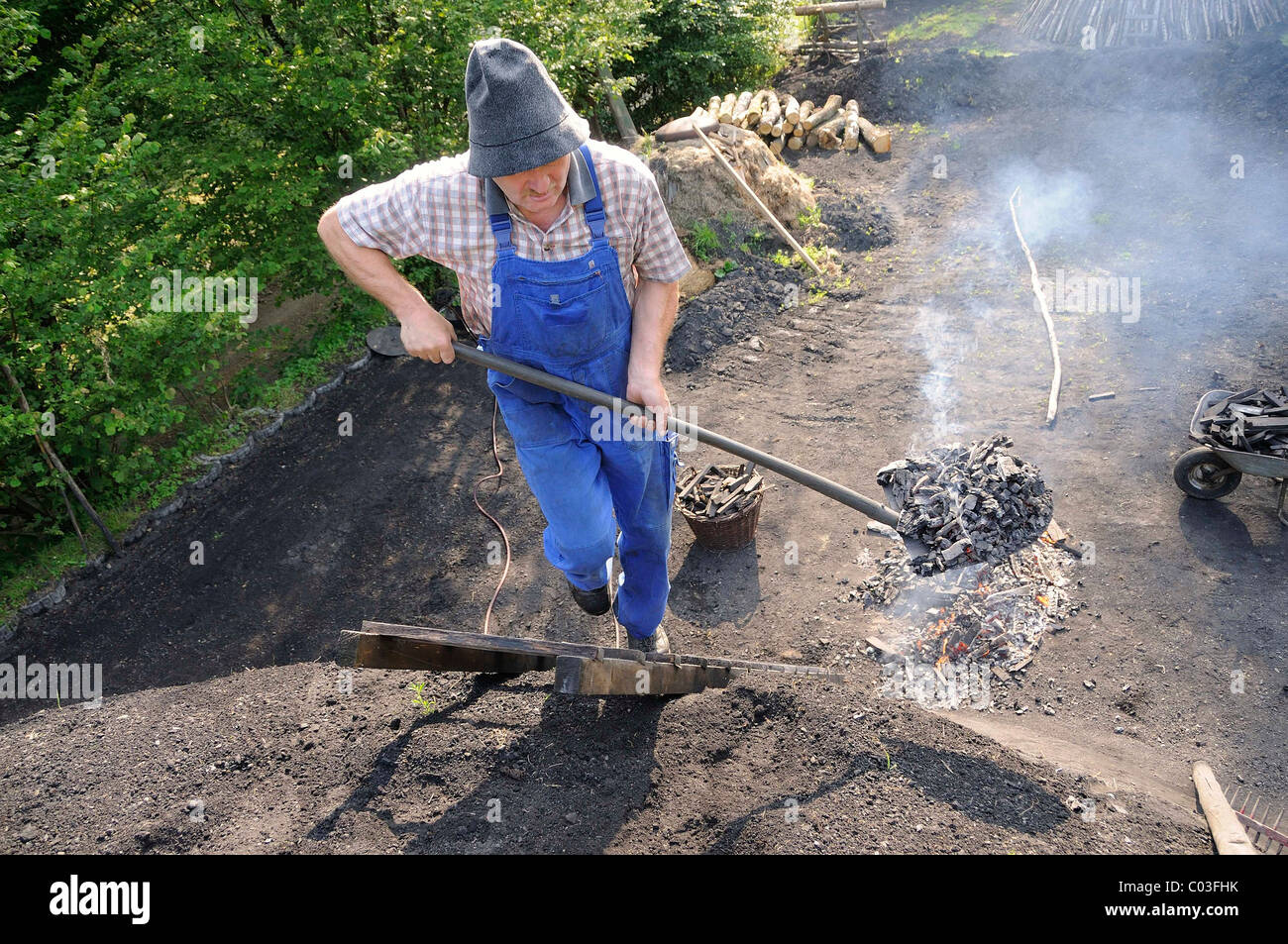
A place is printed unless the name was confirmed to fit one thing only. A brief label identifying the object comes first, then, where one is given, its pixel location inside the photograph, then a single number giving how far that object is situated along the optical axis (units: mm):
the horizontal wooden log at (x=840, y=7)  13656
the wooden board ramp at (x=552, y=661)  3494
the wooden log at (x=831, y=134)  11719
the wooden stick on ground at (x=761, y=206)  9141
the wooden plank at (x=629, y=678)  3371
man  3057
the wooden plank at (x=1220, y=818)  3580
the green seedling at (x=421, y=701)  4418
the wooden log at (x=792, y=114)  11680
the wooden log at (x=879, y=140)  11477
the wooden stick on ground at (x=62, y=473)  6074
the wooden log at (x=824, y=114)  11877
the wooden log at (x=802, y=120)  11688
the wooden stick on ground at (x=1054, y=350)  6586
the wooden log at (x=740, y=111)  11531
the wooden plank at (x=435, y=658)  3566
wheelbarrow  5242
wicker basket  5738
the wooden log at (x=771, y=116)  11484
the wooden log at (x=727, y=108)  11438
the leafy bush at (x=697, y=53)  12062
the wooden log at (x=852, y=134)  11719
